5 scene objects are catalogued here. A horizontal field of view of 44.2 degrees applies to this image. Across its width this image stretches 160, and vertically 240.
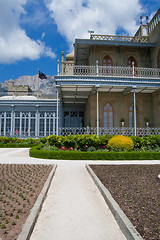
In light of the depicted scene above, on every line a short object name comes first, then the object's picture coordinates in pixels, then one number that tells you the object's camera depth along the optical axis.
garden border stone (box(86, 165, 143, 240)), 2.60
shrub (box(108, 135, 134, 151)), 11.36
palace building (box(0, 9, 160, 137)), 15.89
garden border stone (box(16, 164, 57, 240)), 2.63
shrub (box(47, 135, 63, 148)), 11.98
